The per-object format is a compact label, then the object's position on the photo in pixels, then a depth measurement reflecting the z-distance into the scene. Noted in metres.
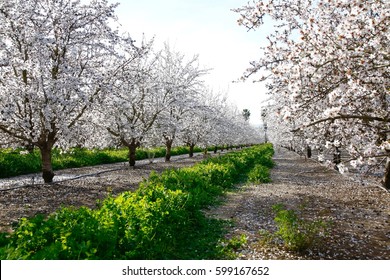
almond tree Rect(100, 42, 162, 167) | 23.81
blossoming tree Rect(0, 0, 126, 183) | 14.02
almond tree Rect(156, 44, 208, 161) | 29.80
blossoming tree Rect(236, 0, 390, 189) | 6.66
